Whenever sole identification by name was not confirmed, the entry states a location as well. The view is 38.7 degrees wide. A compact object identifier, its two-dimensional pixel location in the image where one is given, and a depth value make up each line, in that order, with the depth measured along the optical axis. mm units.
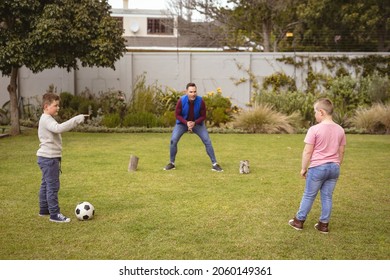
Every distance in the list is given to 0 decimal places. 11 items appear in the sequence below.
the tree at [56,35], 13414
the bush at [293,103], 16688
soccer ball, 6137
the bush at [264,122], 15812
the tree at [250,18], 27219
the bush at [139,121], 16516
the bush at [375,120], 15656
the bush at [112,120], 16266
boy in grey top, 6007
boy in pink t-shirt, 5578
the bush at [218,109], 16797
